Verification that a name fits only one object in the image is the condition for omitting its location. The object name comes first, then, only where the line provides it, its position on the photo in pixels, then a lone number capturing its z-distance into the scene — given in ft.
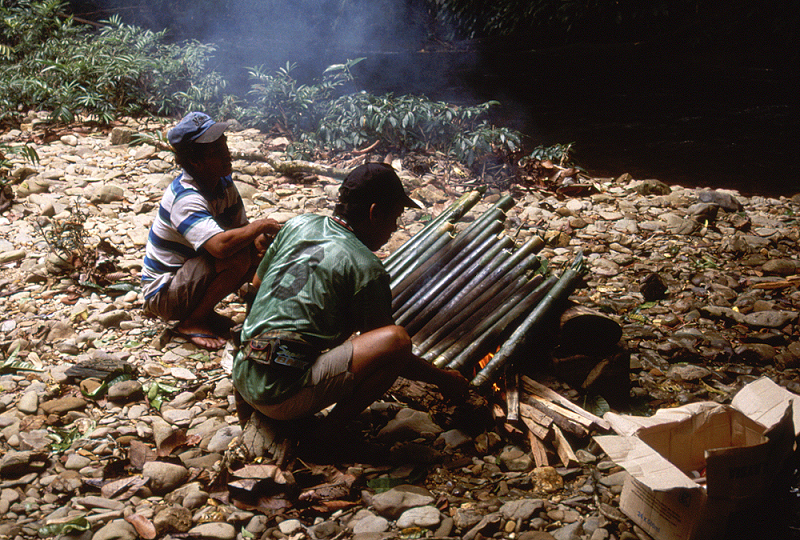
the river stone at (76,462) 7.54
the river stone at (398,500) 6.96
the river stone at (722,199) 17.38
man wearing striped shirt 9.97
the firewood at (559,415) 7.99
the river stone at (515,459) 7.95
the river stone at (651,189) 19.38
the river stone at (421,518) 6.73
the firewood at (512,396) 8.31
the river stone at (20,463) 7.20
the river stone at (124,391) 8.99
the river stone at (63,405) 8.59
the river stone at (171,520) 6.49
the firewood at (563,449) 7.79
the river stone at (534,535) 6.42
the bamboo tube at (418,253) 11.59
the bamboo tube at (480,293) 10.03
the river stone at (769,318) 11.10
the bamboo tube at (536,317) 8.84
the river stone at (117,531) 6.28
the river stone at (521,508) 6.73
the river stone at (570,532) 6.48
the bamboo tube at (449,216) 12.25
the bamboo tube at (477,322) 9.60
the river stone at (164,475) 7.25
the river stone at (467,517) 6.74
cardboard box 5.78
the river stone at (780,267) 13.33
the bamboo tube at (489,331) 9.23
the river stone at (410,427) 8.42
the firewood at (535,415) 8.13
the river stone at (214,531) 6.42
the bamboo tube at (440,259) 11.07
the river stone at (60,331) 10.57
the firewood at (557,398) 8.11
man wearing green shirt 7.07
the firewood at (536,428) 8.03
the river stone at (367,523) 6.72
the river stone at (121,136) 21.31
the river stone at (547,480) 7.39
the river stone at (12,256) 13.43
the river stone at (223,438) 8.13
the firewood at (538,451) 7.89
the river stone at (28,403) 8.55
